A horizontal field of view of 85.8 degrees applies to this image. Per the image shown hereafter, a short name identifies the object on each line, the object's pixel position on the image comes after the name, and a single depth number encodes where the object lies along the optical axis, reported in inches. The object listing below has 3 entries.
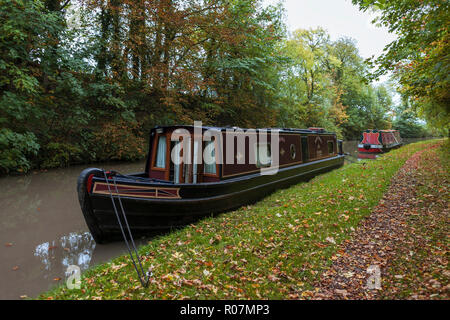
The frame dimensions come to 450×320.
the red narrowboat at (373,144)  818.8
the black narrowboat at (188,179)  194.4
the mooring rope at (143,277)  132.3
